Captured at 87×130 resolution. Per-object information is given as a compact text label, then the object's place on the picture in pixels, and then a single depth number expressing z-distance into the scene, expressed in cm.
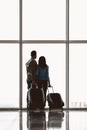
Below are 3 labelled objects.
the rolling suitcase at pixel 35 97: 1066
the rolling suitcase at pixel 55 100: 1098
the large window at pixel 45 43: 1244
